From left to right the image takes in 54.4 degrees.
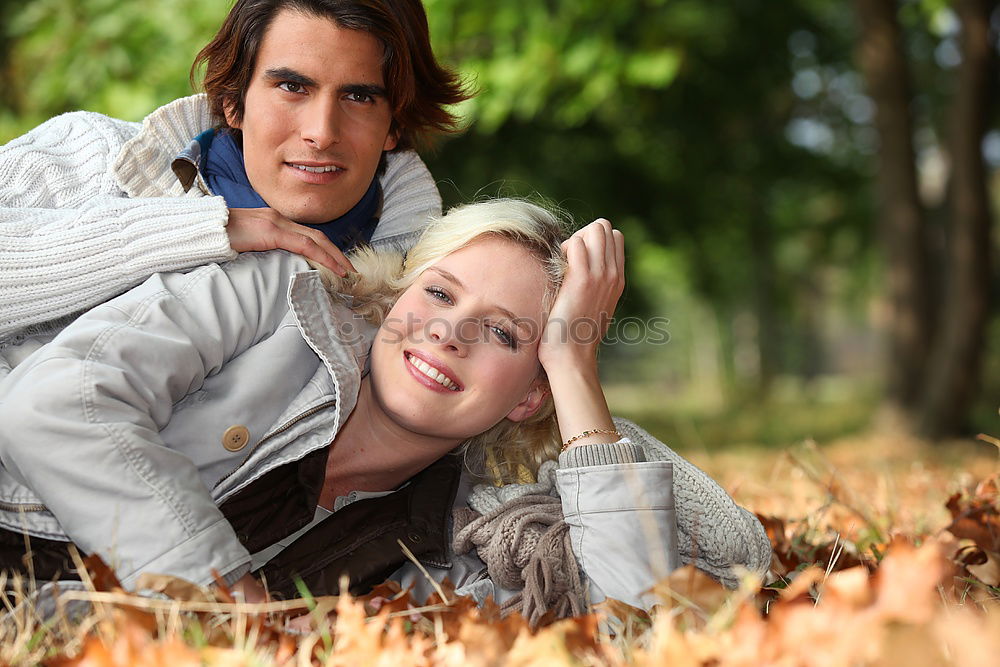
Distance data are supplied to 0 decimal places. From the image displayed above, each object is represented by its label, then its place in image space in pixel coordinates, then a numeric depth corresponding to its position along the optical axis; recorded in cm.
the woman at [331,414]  203
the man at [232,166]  241
